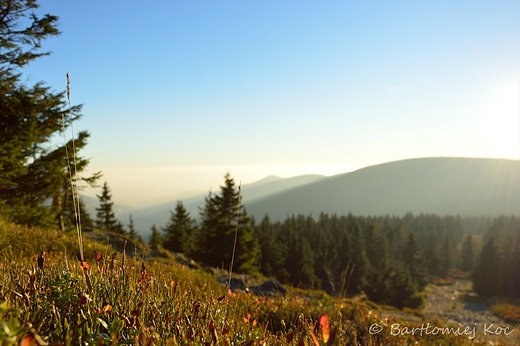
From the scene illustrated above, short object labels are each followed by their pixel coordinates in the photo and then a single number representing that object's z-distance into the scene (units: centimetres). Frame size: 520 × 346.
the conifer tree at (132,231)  5453
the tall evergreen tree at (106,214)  4370
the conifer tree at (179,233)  3934
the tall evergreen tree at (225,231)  3275
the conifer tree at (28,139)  1313
